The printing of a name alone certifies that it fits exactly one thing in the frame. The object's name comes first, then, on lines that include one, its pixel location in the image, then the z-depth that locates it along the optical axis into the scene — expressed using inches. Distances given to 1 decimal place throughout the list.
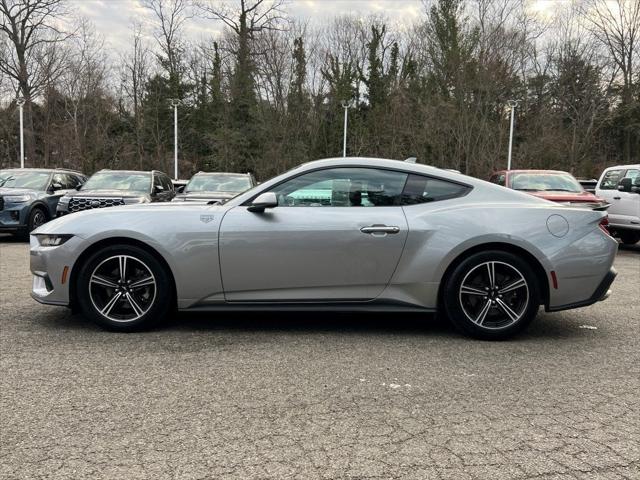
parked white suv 436.1
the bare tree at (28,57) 1419.8
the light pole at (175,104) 1346.5
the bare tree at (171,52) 1587.1
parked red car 378.3
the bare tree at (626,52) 1396.4
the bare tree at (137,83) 1519.4
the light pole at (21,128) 1117.7
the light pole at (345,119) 1400.1
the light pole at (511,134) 1114.1
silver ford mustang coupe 169.8
